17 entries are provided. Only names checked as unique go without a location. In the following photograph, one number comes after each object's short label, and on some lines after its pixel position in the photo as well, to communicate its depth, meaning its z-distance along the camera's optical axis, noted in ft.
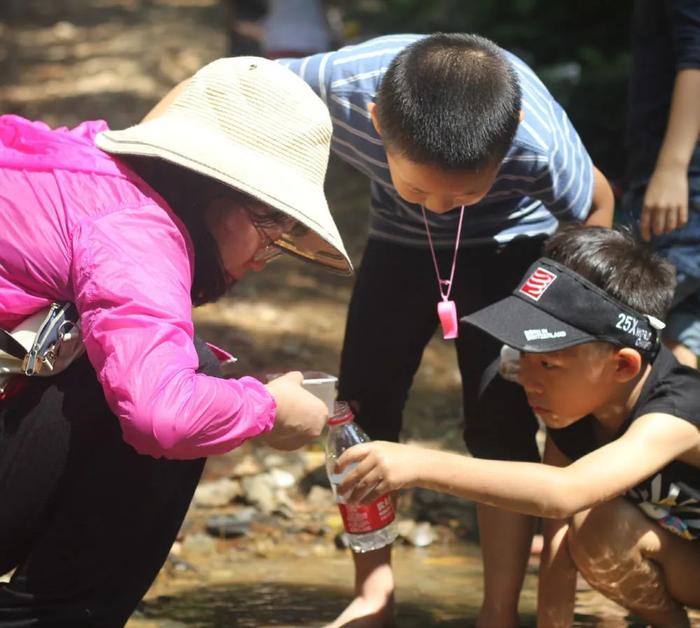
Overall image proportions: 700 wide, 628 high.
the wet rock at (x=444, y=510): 14.58
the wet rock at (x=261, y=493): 14.90
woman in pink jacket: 8.44
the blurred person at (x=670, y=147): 12.57
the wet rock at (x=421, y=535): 14.24
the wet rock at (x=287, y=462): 15.84
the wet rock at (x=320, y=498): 15.05
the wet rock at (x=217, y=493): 15.07
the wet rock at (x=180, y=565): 13.29
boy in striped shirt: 10.07
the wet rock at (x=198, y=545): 13.83
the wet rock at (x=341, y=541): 14.03
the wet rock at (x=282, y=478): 15.48
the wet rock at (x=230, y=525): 14.20
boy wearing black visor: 10.08
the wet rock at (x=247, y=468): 15.76
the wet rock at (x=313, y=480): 15.44
